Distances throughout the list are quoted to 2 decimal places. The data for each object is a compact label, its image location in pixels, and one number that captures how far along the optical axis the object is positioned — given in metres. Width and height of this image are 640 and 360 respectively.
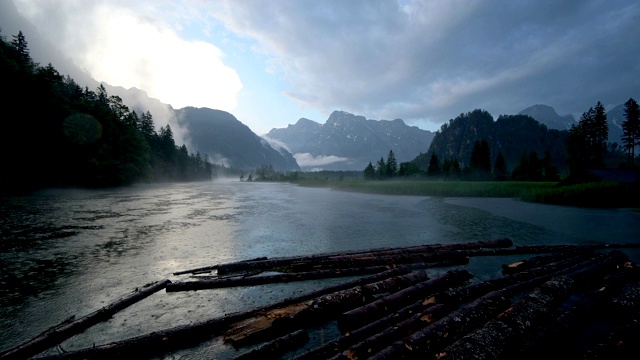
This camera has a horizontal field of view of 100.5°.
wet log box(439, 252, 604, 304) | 6.88
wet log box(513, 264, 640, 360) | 4.78
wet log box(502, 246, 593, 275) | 9.98
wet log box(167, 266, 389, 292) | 8.95
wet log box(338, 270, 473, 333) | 5.75
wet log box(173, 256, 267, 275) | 10.50
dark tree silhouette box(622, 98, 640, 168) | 70.69
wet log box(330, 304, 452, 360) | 4.36
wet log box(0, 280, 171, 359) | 4.92
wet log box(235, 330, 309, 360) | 4.89
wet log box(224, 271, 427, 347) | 5.74
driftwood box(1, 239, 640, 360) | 4.54
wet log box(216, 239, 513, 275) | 10.54
